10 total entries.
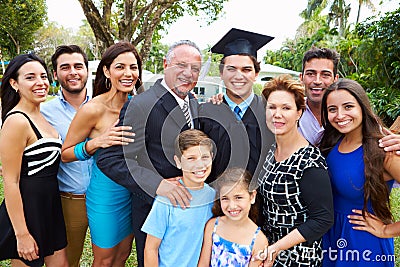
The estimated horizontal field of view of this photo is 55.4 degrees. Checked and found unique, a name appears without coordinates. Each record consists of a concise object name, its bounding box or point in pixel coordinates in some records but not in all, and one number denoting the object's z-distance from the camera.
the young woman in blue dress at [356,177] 1.99
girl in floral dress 1.92
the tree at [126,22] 8.28
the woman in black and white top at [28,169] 2.20
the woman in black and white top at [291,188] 1.85
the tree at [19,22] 18.91
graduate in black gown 2.16
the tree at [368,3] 26.44
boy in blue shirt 1.91
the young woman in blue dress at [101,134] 2.28
